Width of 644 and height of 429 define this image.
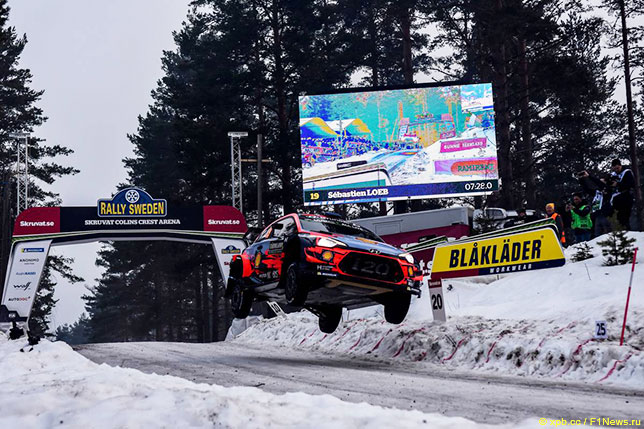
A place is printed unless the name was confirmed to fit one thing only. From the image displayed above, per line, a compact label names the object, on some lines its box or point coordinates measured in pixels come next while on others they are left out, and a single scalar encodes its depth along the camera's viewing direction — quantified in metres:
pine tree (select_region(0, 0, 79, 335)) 48.69
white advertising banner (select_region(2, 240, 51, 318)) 25.88
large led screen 30.88
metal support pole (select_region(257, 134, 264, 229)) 28.65
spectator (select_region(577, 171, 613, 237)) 15.89
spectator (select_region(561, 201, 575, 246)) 21.45
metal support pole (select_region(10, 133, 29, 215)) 28.23
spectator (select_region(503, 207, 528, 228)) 21.25
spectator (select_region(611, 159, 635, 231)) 15.45
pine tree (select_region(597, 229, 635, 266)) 14.41
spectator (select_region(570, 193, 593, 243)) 19.36
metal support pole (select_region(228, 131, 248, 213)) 28.89
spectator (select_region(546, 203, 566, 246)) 17.75
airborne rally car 12.01
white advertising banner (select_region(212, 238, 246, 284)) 27.22
